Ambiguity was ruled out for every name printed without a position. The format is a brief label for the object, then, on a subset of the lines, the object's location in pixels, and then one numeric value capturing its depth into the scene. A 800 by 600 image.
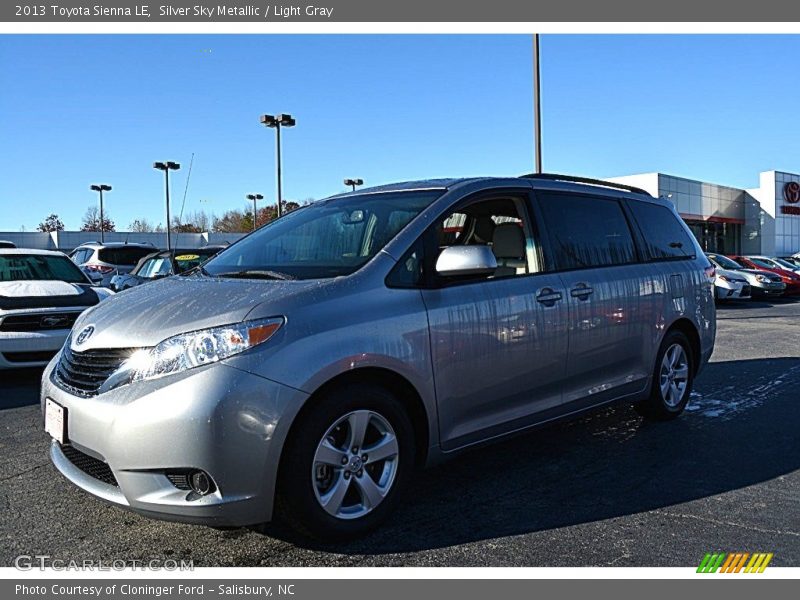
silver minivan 3.04
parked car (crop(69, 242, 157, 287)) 17.31
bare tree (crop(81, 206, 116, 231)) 94.91
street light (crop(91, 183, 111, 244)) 54.47
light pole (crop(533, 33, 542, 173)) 14.51
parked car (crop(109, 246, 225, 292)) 12.78
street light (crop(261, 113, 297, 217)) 26.25
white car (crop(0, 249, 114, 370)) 7.07
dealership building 43.47
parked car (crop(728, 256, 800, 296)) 23.77
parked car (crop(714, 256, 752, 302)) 20.44
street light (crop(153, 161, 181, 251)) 36.84
